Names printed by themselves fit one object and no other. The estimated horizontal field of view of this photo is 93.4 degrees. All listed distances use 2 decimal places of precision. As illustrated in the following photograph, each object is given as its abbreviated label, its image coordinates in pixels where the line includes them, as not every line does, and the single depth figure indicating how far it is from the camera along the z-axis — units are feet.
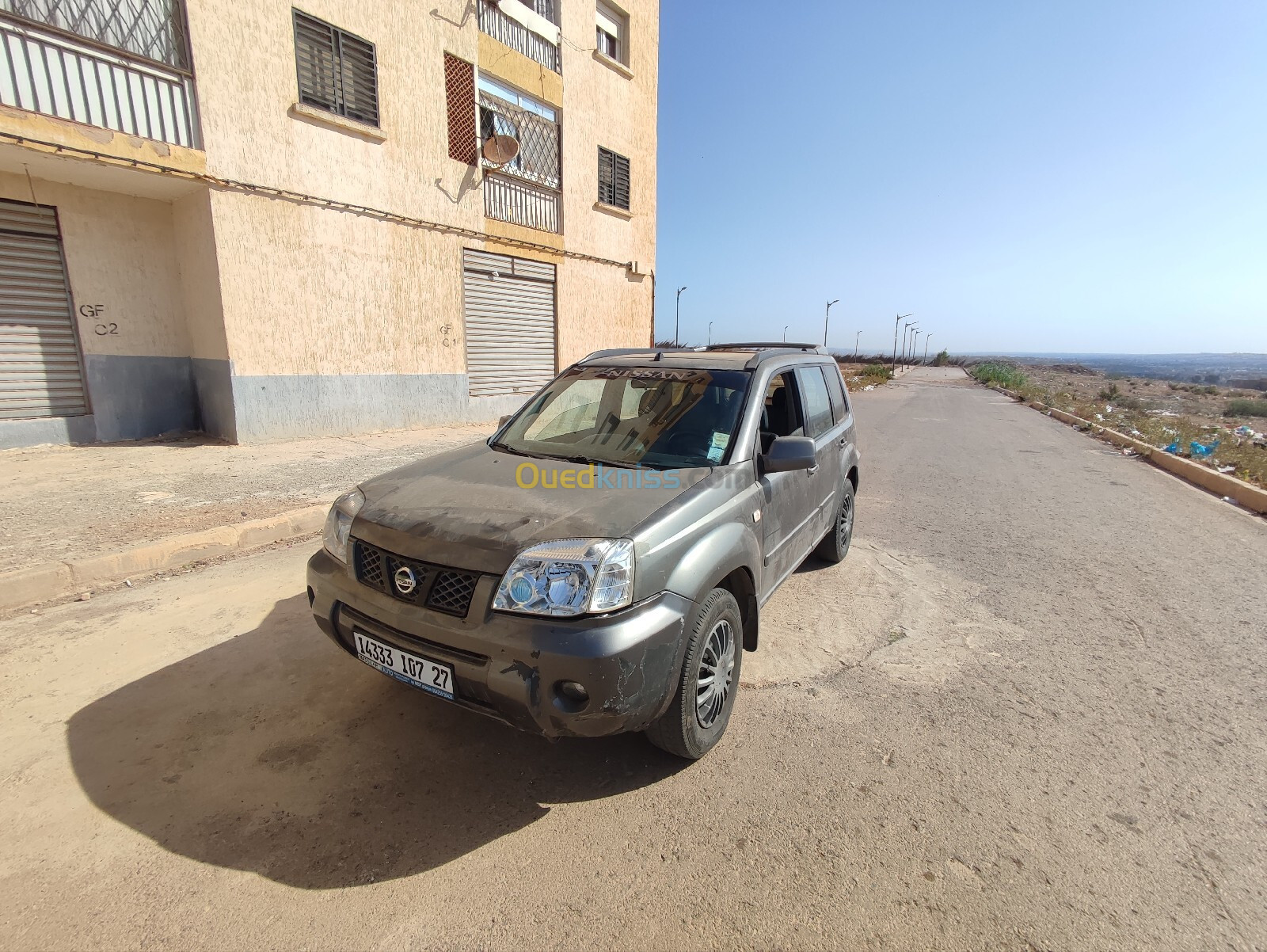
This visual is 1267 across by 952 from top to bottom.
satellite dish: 36.86
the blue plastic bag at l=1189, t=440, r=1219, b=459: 32.24
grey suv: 6.72
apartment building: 23.89
